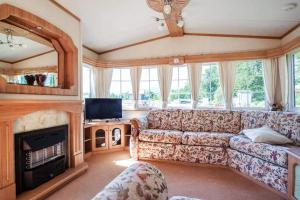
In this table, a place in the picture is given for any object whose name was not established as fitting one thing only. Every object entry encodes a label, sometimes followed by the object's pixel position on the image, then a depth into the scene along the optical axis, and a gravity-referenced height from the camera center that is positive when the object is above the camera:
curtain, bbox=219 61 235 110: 3.19 +0.42
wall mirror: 1.66 +0.60
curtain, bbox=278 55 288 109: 2.79 +0.40
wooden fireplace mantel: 1.55 -0.34
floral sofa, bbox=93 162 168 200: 0.71 -0.43
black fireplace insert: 1.75 -0.69
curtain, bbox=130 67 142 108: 3.69 +0.50
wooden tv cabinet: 3.17 -0.74
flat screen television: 3.22 -0.15
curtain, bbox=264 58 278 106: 2.97 +0.42
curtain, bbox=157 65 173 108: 3.53 +0.46
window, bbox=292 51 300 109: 2.70 +0.39
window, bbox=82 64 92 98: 3.52 +0.49
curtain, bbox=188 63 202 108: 3.36 +0.48
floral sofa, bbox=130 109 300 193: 2.02 -0.64
